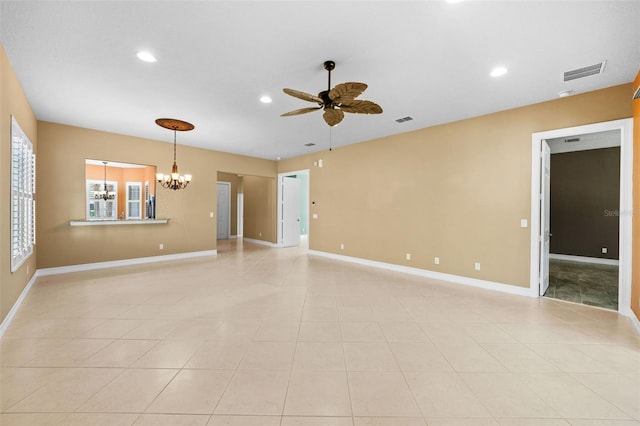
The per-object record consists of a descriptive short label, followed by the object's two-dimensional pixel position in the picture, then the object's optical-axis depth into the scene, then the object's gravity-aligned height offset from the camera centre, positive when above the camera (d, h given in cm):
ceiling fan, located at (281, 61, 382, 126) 259 +119
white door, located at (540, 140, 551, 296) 404 -3
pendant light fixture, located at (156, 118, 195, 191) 478 +82
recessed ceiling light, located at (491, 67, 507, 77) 306 +167
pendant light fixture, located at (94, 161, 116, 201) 786 +50
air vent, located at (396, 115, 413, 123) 469 +170
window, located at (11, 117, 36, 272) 329 +19
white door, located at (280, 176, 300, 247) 902 +4
